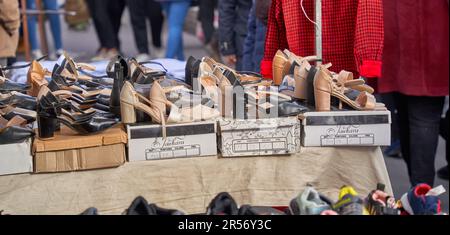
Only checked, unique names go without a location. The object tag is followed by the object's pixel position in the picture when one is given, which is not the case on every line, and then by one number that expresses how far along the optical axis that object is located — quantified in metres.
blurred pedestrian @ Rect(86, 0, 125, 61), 14.24
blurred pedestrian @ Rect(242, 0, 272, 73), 7.21
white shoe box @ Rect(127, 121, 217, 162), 4.17
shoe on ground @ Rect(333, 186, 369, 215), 3.31
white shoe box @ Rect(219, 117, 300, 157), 4.24
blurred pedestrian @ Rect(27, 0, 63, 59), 14.21
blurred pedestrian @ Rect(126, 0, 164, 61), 13.43
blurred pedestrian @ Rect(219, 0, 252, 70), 8.69
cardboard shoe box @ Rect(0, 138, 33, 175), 4.06
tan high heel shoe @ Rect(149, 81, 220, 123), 4.25
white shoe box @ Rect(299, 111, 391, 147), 4.35
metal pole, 5.49
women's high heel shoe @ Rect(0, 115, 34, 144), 4.08
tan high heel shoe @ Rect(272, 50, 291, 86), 5.11
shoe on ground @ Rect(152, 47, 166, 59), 14.28
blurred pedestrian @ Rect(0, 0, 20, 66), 7.67
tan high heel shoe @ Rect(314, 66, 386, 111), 4.40
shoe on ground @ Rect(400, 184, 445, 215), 3.43
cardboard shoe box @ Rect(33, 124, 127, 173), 4.09
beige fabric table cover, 4.14
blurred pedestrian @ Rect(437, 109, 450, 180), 7.91
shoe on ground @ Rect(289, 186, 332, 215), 3.40
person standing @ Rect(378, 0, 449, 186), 6.60
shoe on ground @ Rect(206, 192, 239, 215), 3.57
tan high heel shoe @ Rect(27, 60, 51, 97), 5.28
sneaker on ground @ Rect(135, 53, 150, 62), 13.52
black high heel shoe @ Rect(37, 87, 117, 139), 4.12
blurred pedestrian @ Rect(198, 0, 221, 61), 13.05
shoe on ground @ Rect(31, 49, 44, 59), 14.40
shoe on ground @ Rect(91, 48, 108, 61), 14.48
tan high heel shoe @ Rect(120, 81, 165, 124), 4.24
